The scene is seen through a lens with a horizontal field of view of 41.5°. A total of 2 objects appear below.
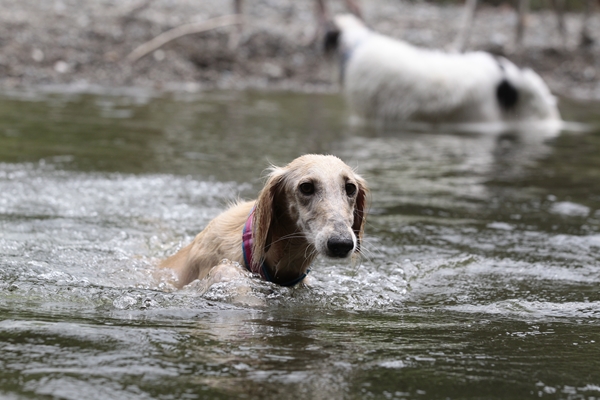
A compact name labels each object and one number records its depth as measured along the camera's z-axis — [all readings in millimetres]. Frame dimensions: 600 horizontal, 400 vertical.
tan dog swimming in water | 4109
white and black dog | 12086
